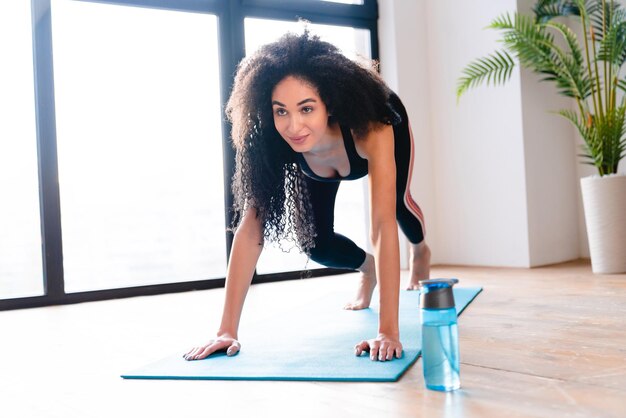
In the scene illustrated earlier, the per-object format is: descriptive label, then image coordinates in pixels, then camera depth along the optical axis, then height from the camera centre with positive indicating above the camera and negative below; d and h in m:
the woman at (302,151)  1.63 +0.16
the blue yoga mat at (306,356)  1.50 -0.37
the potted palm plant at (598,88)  3.15 +0.53
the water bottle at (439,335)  1.24 -0.25
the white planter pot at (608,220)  3.13 -0.12
